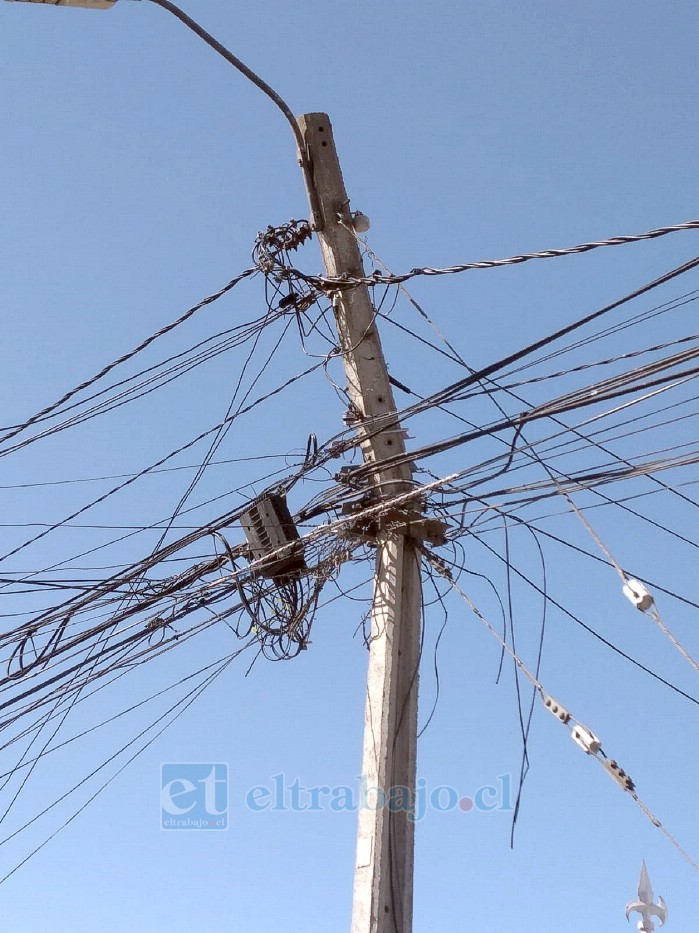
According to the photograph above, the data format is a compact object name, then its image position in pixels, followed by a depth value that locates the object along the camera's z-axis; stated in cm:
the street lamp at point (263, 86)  636
